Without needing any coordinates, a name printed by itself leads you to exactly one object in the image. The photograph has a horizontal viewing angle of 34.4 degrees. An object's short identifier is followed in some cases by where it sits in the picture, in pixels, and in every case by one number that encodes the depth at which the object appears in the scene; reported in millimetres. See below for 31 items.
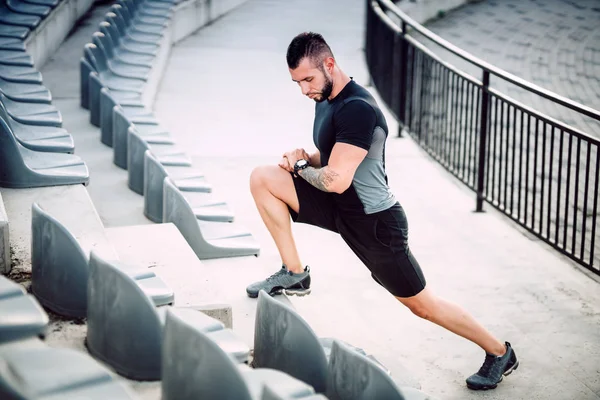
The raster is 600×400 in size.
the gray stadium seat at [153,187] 5242
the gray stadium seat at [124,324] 2967
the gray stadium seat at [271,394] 2336
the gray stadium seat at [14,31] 7680
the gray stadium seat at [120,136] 5941
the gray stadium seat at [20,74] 6453
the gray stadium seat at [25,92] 6039
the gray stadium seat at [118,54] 8141
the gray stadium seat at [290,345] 3174
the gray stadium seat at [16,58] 6841
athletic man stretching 3859
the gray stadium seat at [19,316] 2590
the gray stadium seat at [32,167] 4422
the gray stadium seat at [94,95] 6801
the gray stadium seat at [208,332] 2623
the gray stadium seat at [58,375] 2322
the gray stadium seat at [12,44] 7262
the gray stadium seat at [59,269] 3320
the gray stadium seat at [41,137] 5062
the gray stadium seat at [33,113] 5586
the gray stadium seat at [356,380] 2904
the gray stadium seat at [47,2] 8938
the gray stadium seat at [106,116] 6418
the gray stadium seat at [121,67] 7797
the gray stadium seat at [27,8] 8531
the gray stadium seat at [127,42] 8602
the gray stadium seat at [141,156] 5578
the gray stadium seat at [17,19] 8125
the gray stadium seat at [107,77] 7477
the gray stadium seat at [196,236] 4953
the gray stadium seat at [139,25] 9086
